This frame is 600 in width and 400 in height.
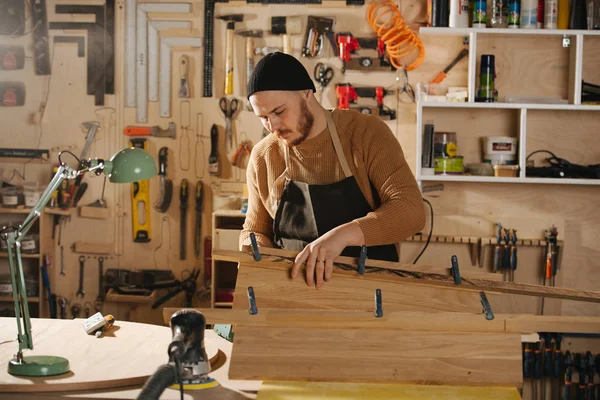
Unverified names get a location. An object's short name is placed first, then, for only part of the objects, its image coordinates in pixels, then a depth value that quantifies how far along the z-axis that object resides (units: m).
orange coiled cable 4.74
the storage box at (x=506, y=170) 4.49
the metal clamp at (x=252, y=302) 2.04
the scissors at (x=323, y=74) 4.89
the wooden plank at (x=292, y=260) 2.25
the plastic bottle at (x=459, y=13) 4.50
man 2.59
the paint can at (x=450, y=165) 4.56
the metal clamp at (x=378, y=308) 2.00
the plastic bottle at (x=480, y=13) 4.49
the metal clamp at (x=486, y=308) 1.98
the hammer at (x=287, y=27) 4.90
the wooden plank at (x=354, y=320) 1.98
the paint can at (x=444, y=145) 4.59
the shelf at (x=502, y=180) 4.43
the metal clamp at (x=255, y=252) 2.25
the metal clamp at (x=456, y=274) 2.18
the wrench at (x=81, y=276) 5.23
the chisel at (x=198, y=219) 5.08
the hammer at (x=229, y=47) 4.95
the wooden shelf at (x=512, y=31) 4.44
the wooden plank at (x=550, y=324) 1.95
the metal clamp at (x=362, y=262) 2.23
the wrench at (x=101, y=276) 5.21
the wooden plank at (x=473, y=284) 2.13
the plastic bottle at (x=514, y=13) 4.48
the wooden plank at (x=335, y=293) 2.22
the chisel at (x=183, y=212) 5.09
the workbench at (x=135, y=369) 1.89
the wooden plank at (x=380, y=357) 1.94
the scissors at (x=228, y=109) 5.02
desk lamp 2.13
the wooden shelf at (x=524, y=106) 4.45
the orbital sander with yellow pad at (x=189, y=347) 1.71
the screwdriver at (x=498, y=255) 4.55
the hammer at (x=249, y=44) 4.92
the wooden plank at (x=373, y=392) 1.86
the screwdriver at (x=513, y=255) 4.54
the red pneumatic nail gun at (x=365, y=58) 4.83
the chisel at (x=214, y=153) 5.02
